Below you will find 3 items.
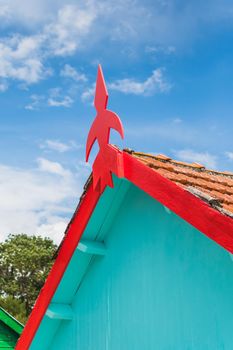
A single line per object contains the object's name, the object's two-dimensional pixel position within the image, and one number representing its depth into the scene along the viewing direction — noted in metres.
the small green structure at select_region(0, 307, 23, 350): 7.57
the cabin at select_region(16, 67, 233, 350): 2.98
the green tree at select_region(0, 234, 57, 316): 32.34
